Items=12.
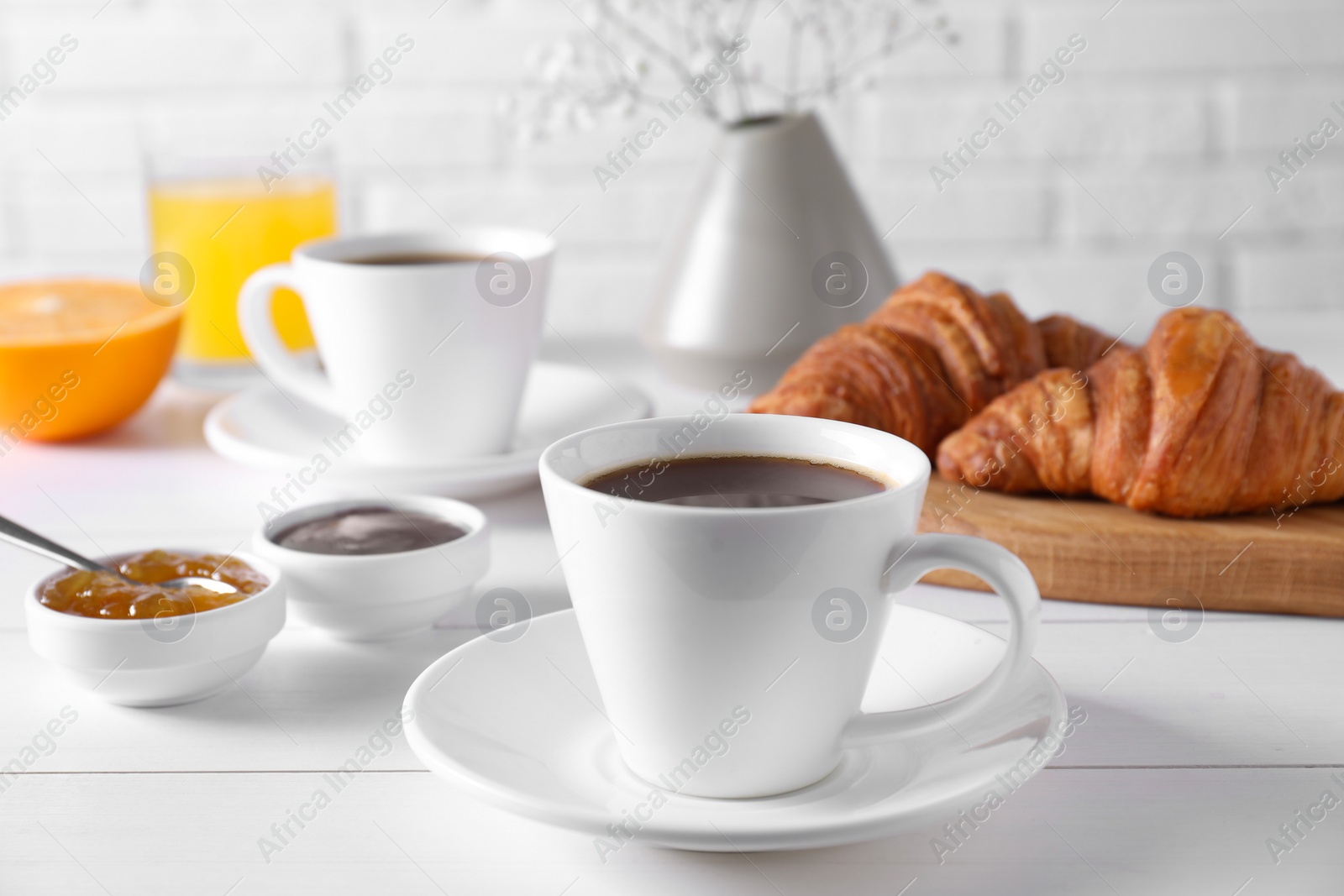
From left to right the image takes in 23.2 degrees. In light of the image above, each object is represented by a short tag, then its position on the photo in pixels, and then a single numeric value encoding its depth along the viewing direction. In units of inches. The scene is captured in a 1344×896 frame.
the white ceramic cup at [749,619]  33.2
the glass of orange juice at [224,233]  47.5
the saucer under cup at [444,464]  41.2
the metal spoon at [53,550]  36.8
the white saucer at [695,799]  32.5
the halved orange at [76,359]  43.9
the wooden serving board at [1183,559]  38.3
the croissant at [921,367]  41.9
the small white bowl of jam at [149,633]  35.7
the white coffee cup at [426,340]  41.8
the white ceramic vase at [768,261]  45.3
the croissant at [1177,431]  39.4
